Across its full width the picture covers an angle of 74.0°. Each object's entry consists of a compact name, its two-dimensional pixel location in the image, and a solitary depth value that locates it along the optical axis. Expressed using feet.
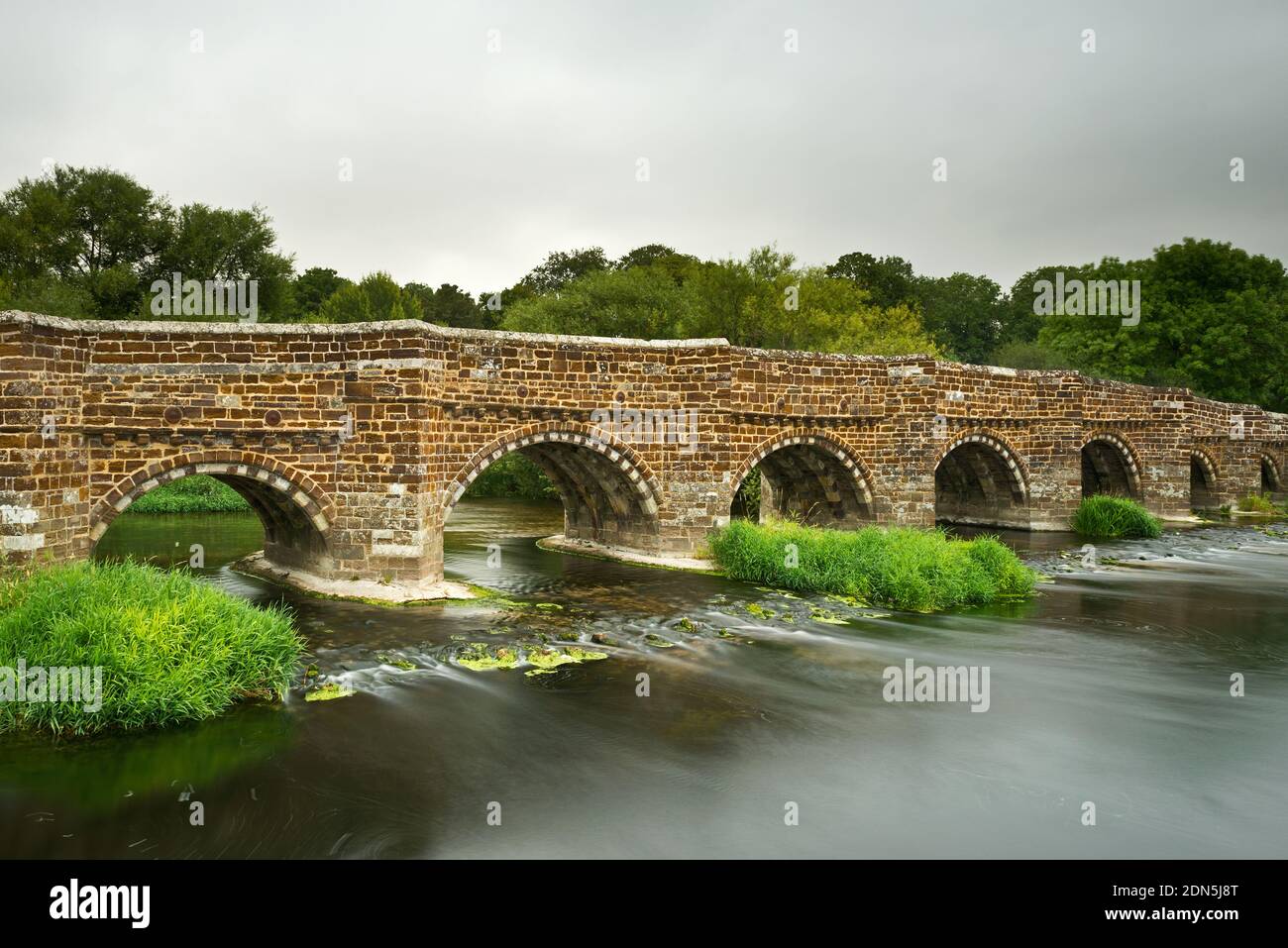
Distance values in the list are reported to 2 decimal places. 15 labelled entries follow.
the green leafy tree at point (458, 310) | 182.91
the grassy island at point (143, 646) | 27.40
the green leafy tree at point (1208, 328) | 126.21
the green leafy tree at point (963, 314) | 190.49
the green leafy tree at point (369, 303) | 138.72
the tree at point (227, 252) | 129.90
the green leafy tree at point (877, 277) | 168.04
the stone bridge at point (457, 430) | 40.65
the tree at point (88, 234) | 120.37
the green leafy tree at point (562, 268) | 185.37
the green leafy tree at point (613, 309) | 121.29
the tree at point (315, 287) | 167.12
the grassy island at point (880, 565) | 49.57
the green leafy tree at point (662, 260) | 155.63
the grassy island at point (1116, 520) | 81.76
